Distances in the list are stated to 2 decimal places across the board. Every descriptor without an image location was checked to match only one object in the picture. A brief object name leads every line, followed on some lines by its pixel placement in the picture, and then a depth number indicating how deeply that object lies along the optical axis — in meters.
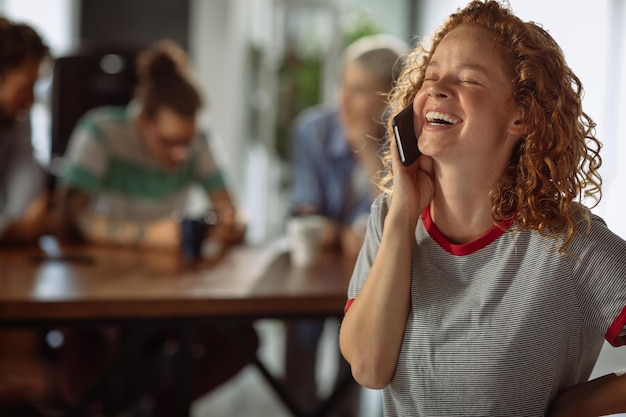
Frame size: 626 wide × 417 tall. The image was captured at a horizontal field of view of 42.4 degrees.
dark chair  3.91
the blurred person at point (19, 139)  2.61
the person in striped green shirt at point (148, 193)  2.56
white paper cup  2.42
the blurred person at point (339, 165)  2.72
